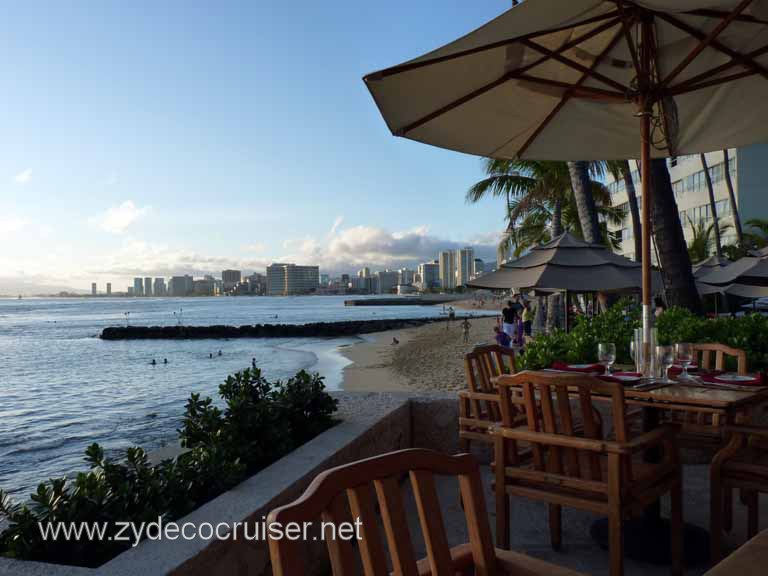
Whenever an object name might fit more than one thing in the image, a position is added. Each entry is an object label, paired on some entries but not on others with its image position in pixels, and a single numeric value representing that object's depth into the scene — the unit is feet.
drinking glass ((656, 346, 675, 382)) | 10.73
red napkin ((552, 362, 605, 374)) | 11.53
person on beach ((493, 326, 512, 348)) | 57.98
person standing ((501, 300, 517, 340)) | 58.75
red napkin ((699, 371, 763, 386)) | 10.06
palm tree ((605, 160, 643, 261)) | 56.42
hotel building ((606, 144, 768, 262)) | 136.26
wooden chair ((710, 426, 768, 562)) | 9.02
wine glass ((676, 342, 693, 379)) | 10.85
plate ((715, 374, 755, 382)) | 10.37
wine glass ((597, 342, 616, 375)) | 11.10
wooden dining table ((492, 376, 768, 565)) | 8.84
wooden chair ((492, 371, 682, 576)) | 8.18
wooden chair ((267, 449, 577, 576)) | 3.57
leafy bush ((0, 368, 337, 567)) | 6.96
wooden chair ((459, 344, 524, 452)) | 12.53
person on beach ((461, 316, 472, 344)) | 98.05
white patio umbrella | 11.29
